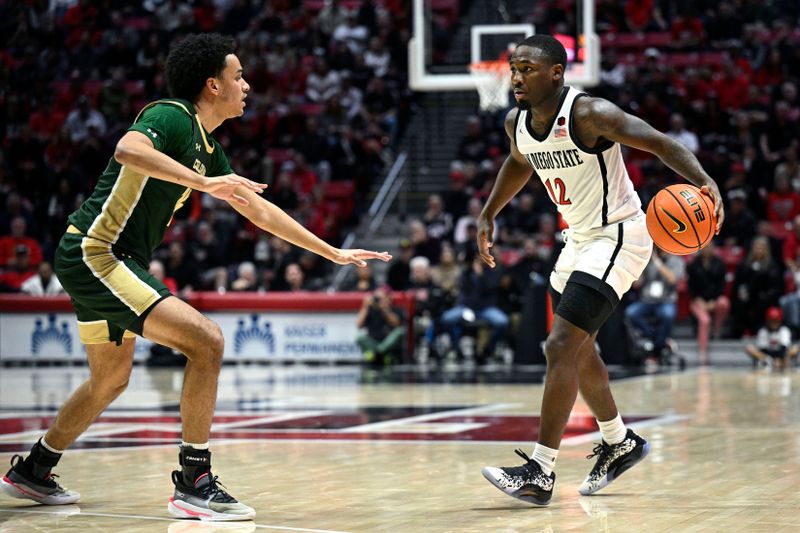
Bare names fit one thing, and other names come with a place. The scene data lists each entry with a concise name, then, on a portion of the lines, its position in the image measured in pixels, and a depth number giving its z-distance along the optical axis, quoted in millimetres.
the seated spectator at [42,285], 18859
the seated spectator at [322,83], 23719
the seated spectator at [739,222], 18297
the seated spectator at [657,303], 16984
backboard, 14984
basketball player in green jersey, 5363
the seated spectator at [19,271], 19375
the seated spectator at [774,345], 16156
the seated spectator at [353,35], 24953
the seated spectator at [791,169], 18797
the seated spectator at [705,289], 17438
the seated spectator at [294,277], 18516
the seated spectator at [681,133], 19891
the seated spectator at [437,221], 19719
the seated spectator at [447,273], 18141
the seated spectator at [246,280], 18828
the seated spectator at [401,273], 18891
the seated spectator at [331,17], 25422
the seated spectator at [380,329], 17295
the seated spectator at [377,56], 24156
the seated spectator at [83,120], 23766
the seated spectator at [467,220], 19453
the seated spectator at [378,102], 23062
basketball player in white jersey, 5836
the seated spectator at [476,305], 17609
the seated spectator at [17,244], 20250
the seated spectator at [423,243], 19062
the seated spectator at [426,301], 17969
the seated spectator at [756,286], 17094
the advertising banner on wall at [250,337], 18078
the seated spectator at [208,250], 20078
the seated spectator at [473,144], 21406
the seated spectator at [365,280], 18250
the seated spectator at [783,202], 18672
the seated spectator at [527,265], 17578
